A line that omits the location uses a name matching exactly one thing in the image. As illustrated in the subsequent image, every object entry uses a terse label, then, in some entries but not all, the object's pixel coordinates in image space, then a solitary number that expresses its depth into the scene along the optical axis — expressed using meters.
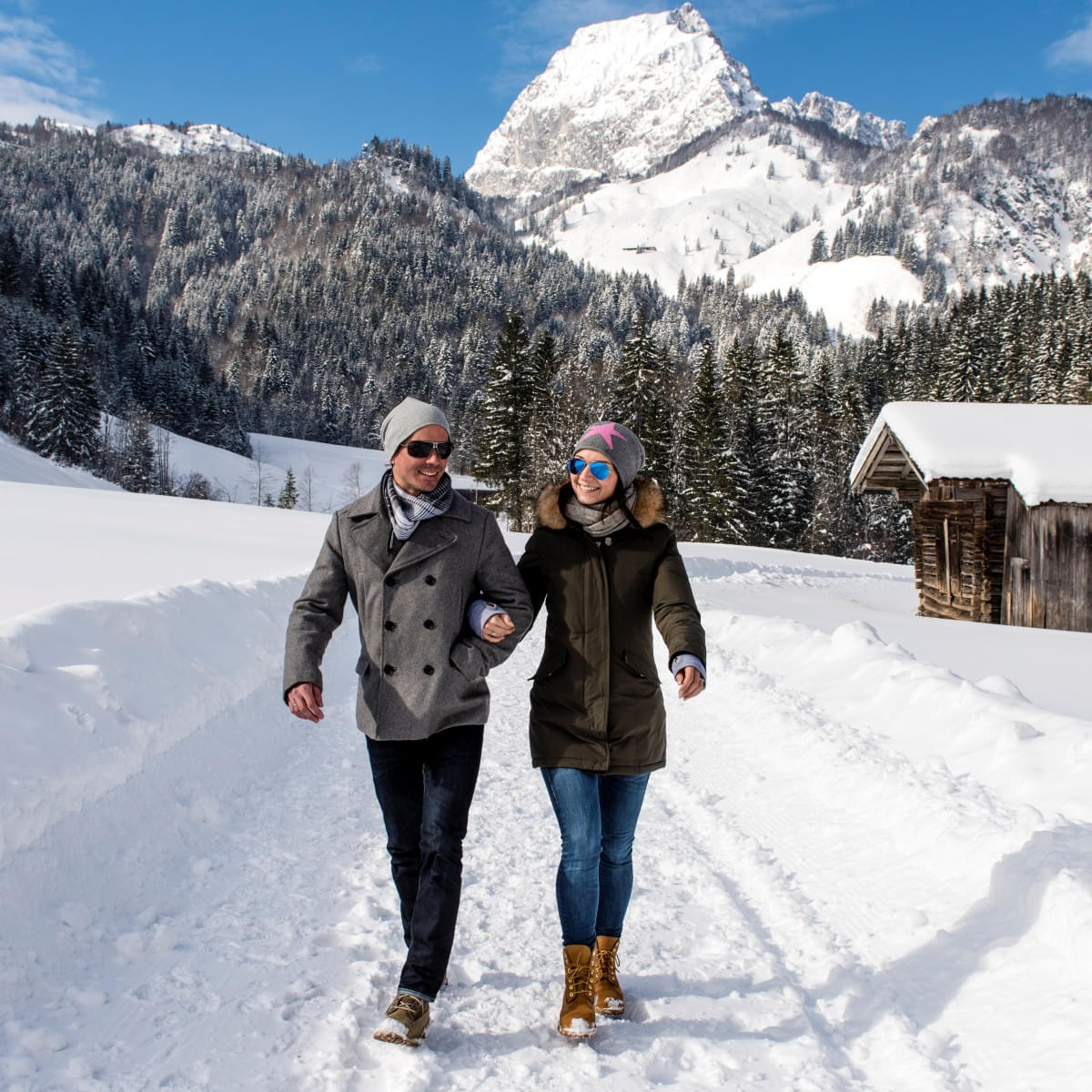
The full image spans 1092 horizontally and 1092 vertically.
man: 2.86
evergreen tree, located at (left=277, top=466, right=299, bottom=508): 59.66
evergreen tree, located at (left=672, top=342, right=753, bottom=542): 44.09
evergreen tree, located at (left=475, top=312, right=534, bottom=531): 41.97
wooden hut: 15.59
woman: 2.96
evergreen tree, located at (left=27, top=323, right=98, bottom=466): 52.88
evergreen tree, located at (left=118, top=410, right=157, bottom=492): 54.03
